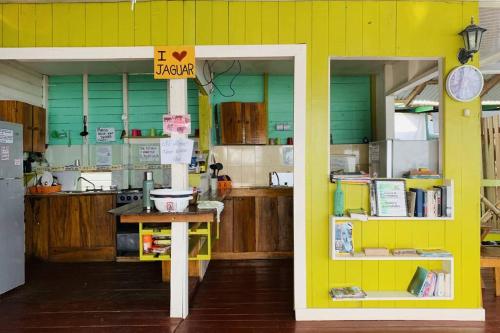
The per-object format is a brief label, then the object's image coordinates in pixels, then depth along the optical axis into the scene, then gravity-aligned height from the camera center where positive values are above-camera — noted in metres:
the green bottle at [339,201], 3.45 -0.32
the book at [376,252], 3.42 -0.77
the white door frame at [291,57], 3.52 +1.01
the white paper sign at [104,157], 6.38 +0.16
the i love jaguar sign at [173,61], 3.54 +0.97
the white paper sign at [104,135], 6.41 +0.52
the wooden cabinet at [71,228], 5.53 -0.88
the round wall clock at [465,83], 3.47 +0.75
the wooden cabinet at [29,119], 5.33 +0.68
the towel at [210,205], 3.56 -0.37
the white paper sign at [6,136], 4.13 +0.34
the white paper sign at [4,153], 4.12 +0.15
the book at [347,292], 3.38 -1.13
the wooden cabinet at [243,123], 6.21 +0.70
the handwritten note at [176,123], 3.58 +0.40
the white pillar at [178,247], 3.54 -0.74
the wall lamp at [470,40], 3.30 +1.09
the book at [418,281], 3.40 -1.04
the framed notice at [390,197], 3.45 -0.28
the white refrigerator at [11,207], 4.14 -0.45
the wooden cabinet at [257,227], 5.70 -0.90
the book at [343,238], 3.46 -0.65
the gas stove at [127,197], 5.65 -0.45
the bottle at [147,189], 3.56 -0.21
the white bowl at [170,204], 3.35 -0.33
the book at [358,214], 3.34 -0.43
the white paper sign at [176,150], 3.58 +0.15
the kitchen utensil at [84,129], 6.32 +0.61
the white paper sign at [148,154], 6.39 +0.20
